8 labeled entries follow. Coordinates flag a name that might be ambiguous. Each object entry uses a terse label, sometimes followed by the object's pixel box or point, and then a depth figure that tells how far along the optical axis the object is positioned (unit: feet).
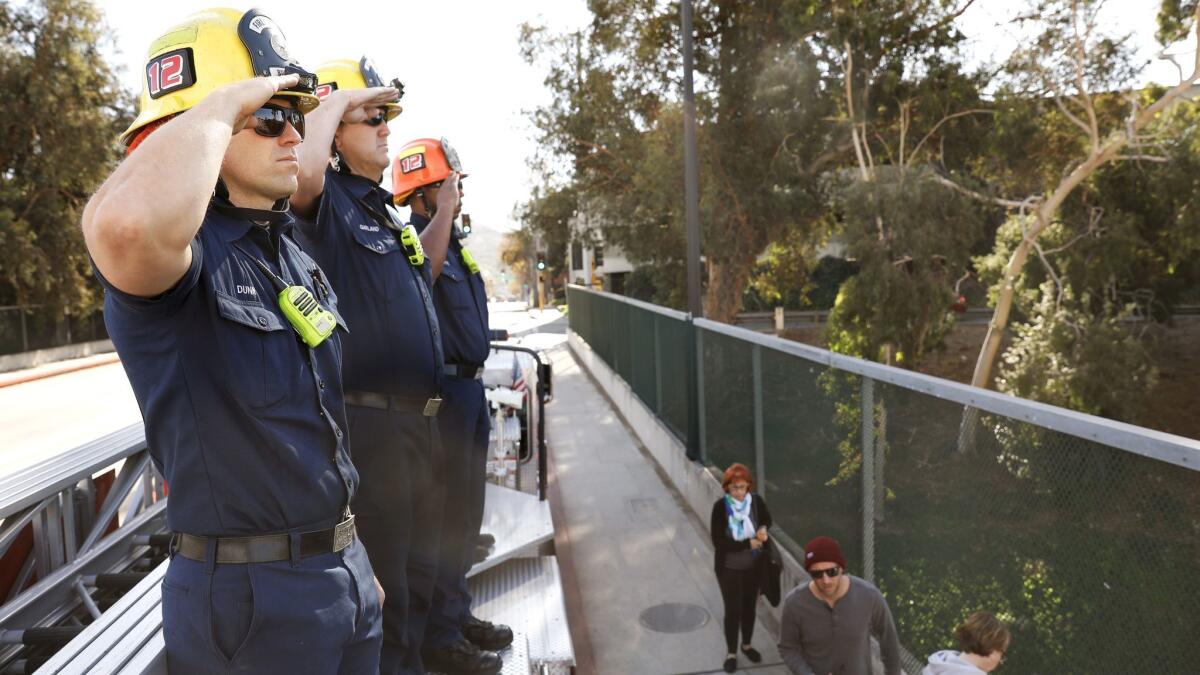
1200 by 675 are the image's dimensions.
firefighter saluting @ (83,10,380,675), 5.29
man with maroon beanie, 12.91
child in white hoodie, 10.59
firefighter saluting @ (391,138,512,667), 11.51
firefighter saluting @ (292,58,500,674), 9.25
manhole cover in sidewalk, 18.75
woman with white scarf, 16.89
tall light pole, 33.96
